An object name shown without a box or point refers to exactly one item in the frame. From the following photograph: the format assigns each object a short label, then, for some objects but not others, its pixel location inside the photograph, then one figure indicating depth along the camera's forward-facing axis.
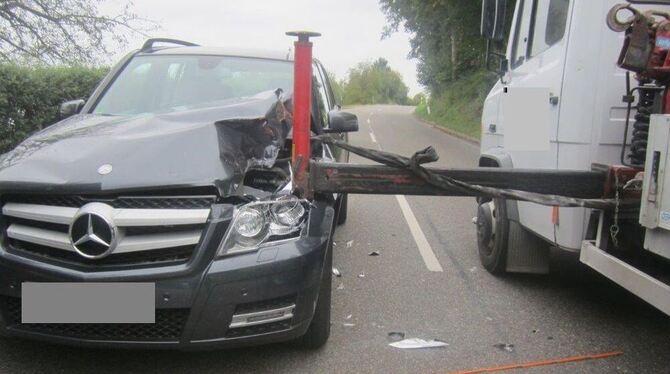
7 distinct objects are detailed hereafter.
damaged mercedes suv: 2.88
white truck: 2.92
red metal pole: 3.27
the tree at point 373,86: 101.69
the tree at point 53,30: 15.32
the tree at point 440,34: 19.78
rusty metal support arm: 3.33
